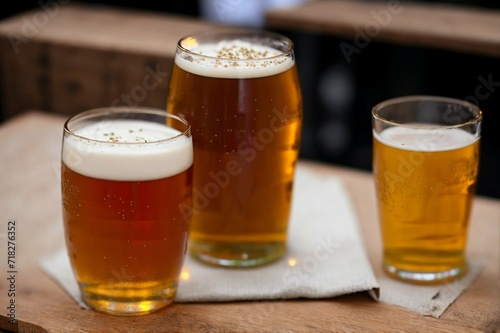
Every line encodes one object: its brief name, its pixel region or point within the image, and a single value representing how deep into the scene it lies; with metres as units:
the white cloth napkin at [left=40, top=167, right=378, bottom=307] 1.09
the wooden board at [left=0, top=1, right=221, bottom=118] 1.47
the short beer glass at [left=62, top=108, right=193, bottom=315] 1.04
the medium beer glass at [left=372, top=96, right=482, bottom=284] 1.09
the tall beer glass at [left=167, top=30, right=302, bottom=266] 1.10
